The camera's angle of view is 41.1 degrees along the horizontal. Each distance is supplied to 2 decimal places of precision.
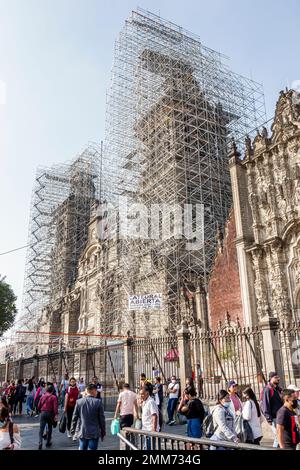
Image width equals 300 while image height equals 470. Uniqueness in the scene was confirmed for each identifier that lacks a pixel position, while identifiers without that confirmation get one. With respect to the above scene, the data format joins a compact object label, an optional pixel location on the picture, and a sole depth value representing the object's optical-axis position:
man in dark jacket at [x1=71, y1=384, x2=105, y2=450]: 6.57
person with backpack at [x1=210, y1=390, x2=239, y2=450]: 5.87
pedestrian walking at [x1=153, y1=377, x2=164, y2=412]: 11.05
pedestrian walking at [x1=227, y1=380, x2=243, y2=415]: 7.12
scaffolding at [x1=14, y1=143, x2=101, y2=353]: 44.41
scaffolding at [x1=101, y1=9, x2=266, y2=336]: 27.88
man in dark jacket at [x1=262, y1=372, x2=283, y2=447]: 7.41
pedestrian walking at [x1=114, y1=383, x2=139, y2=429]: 8.24
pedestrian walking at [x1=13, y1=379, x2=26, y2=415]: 16.77
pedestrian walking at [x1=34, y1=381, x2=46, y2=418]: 14.05
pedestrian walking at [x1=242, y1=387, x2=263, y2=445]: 6.58
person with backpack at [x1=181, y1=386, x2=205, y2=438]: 6.85
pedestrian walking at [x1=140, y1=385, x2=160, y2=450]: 7.07
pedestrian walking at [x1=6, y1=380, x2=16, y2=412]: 16.06
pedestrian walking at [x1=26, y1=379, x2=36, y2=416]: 17.05
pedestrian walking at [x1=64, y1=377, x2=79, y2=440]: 10.44
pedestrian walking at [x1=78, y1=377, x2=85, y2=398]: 13.98
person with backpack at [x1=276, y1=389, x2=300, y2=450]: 5.07
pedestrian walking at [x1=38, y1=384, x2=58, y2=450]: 9.25
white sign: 21.91
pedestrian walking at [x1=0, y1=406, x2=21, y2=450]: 5.07
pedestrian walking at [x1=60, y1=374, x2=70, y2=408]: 16.06
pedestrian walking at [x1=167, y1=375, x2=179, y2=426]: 11.54
